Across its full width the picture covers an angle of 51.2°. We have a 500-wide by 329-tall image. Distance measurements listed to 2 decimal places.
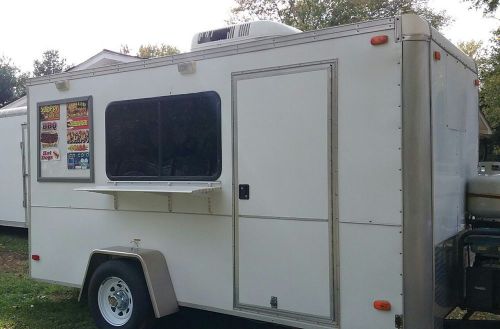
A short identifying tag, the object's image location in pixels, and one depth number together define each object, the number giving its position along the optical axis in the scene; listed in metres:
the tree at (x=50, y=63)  30.49
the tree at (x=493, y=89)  20.11
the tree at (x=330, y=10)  22.98
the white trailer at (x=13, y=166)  9.41
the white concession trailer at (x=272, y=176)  3.42
